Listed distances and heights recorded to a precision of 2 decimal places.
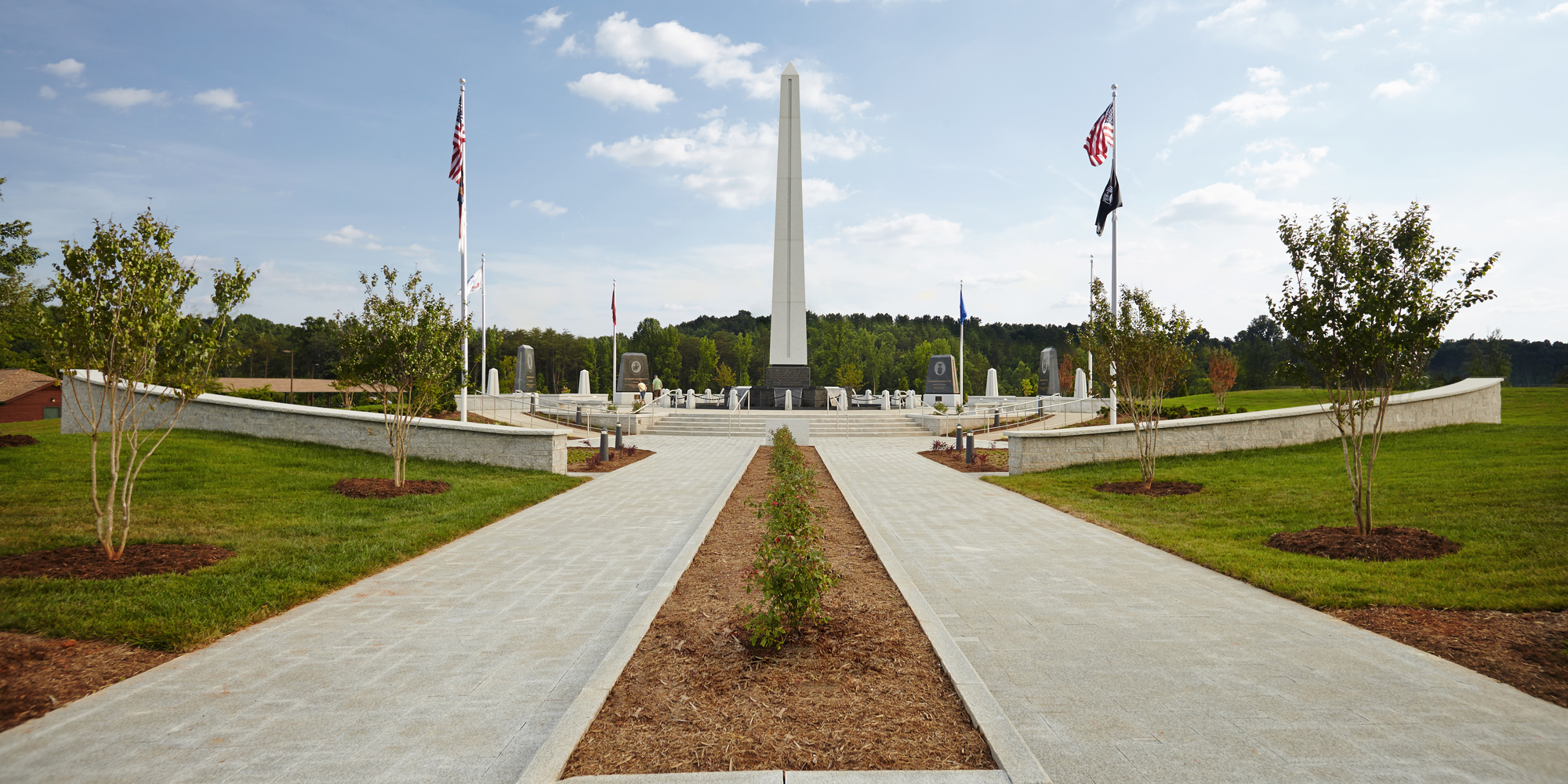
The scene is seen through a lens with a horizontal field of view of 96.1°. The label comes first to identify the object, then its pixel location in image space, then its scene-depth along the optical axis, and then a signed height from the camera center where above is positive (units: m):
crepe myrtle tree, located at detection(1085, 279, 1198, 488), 12.55 +0.77
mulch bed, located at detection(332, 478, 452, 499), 11.00 -1.60
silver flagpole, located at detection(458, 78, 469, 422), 17.03 +3.87
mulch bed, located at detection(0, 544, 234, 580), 6.27 -1.63
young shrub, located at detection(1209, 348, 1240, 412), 39.90 +1.11
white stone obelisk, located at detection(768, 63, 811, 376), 31.27 +6.40
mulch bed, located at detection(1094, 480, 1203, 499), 12.16 -1.70
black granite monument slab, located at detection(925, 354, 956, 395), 41.78 +0.97
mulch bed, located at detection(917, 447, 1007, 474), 16.72 -1.77
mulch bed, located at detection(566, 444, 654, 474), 16.50 -1.79
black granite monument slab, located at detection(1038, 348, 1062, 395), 40.47 +1.20
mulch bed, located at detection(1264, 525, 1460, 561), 7.18 -1.60
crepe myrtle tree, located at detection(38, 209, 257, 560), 6.32 +0.59
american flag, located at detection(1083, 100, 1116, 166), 17.86 +6.51
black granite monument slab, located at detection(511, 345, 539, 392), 38.97 +0.98
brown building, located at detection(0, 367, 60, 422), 28.12 -0.36
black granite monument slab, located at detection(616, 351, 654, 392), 41.66 +1.13
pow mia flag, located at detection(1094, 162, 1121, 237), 18.52 +5.07
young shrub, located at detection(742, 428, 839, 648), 4.43 -1.20
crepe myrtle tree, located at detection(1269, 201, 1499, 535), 7.30 +0.88
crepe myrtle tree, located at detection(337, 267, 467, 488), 11.18 +0.63
